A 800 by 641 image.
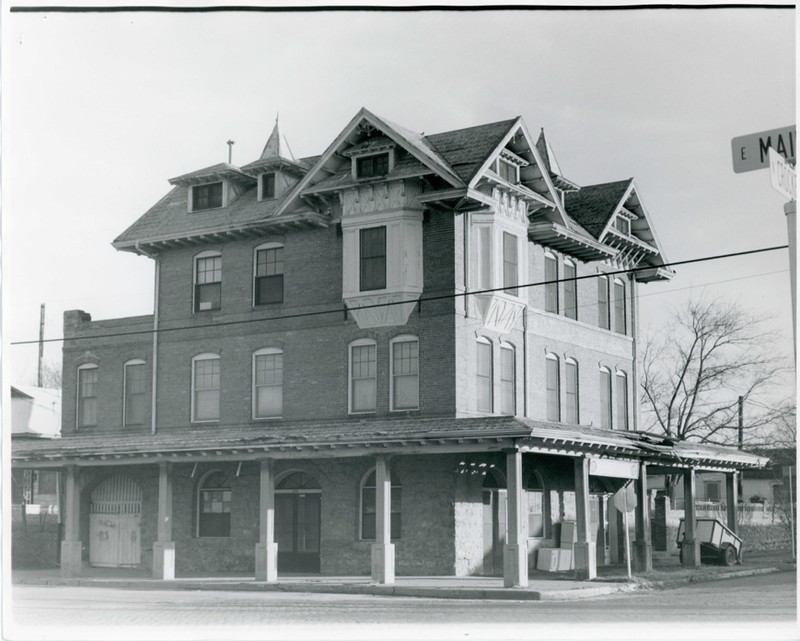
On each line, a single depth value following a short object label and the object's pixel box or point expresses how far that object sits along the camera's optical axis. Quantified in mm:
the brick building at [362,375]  28219
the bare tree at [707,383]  46281
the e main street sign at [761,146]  10664
